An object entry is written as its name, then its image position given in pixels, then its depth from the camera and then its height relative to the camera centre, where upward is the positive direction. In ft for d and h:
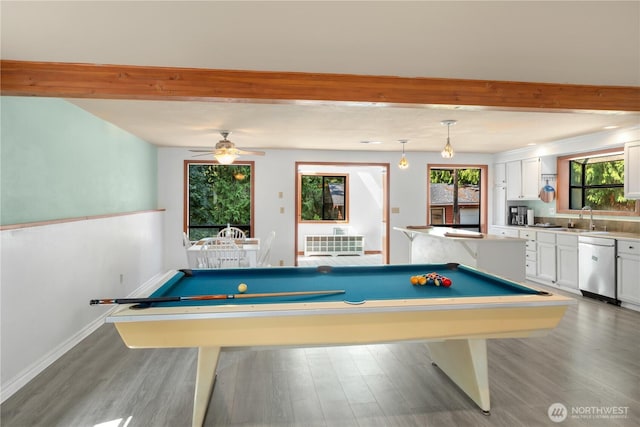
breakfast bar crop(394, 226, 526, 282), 14.21 -1.44
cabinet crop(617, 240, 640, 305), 14.29 -2.16
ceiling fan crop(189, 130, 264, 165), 15.16 +2.55
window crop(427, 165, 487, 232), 26.25 +0.86
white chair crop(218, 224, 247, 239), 18.13 -1.09
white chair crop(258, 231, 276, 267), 16.49 -1.61
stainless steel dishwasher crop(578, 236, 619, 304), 15.26 -2.20
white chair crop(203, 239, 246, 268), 14.71 -1.63
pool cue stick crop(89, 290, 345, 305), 6.19 -1.48
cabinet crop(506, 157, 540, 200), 21.03 +2.14
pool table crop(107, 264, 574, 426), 6.14 -1.77
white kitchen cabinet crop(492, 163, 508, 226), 23.68 +1.35
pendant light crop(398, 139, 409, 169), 18.63 +2.58
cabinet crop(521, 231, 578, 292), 17.33 -2.16
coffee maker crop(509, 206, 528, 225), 23.00 +0.02
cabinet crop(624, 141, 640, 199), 15.19 +1.89
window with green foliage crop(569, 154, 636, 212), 17.57 +1.59
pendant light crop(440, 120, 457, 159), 14.36 +2.50
